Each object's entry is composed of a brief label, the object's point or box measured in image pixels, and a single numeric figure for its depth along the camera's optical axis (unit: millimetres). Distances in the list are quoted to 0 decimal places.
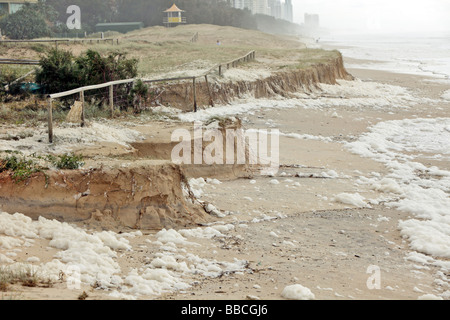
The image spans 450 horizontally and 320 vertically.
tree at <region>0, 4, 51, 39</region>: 48938
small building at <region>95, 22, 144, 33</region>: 68000
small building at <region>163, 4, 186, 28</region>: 69938
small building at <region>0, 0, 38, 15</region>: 54428
